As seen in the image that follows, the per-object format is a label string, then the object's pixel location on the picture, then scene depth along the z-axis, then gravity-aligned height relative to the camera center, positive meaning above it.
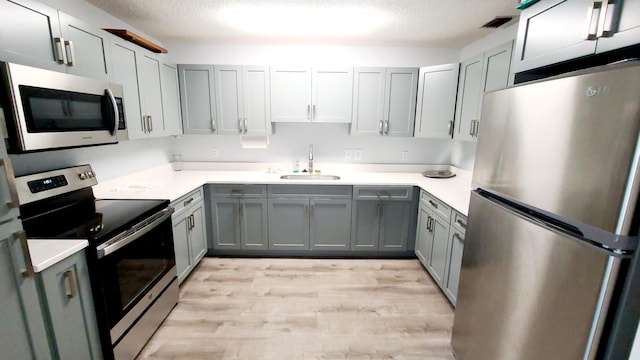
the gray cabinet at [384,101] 2.95 +0.37
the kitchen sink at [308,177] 3.19 -0.52
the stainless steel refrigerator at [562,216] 0.81 -0.28
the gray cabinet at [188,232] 2.33 -0.94
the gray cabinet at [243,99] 2.93 +0.36
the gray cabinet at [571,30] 0.94 +0.44
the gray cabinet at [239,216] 2.89 -0.92
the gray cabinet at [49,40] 1.27 +0.48
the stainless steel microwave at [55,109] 1.25 +0.10
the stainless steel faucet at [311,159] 3.29 -0.31
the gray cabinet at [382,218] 2.89 -0.90
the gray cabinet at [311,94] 2.94 +0.42
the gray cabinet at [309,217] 2.89 -0.91
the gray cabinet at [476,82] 1.96 +0.45
